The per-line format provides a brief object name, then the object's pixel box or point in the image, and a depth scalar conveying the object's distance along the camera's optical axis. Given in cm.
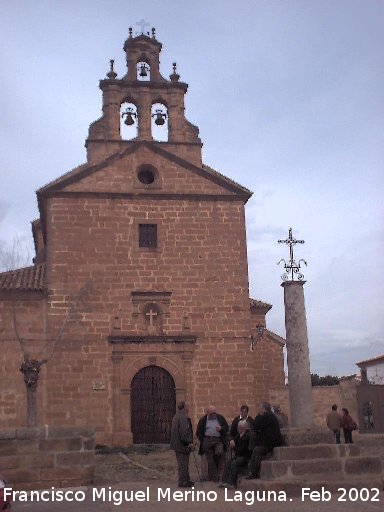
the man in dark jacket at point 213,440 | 1069
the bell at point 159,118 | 2086
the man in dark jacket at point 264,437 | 982
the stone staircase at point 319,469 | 901
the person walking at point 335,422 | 1516
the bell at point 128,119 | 2058
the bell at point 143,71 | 2142
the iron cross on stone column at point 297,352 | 1193
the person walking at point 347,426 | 1477
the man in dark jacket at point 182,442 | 1017
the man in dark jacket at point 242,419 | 1057
